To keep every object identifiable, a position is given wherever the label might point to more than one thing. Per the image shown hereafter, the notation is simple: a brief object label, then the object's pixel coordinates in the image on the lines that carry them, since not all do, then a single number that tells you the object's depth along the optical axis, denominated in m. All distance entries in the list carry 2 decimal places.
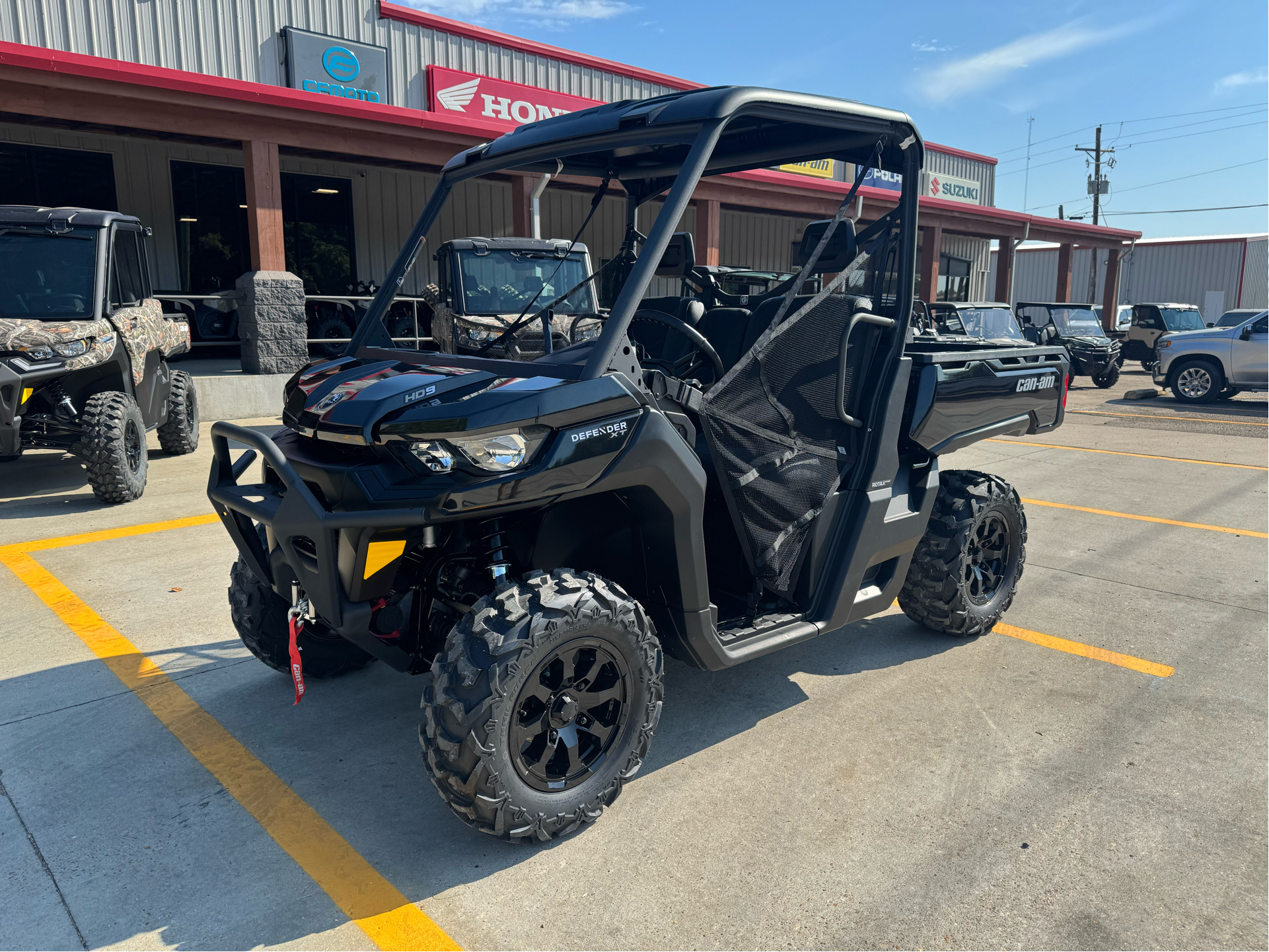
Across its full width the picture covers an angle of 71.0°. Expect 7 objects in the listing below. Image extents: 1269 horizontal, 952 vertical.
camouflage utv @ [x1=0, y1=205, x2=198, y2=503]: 6.39
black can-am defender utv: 2.38
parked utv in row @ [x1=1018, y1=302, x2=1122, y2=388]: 18.06
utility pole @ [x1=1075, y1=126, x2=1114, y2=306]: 47.62
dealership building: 10.66
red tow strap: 2.61
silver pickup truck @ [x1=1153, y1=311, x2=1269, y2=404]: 15.00
